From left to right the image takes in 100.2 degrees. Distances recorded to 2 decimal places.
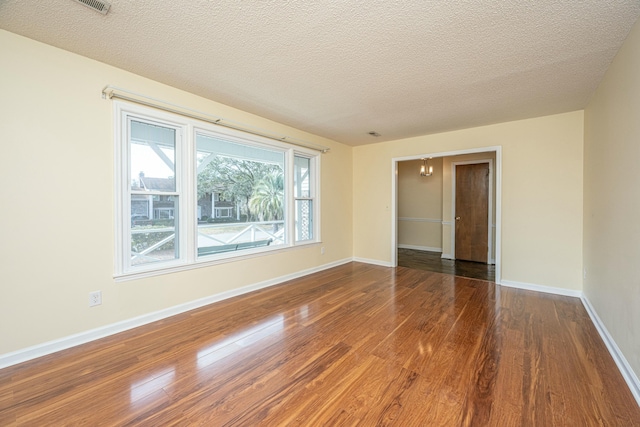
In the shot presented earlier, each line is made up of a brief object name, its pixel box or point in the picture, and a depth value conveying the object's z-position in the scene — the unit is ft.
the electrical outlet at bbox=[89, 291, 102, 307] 8.00
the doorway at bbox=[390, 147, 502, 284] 14.83
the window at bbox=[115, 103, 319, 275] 8.87
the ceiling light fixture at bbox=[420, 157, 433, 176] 21.59
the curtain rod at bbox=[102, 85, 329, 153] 8.14
